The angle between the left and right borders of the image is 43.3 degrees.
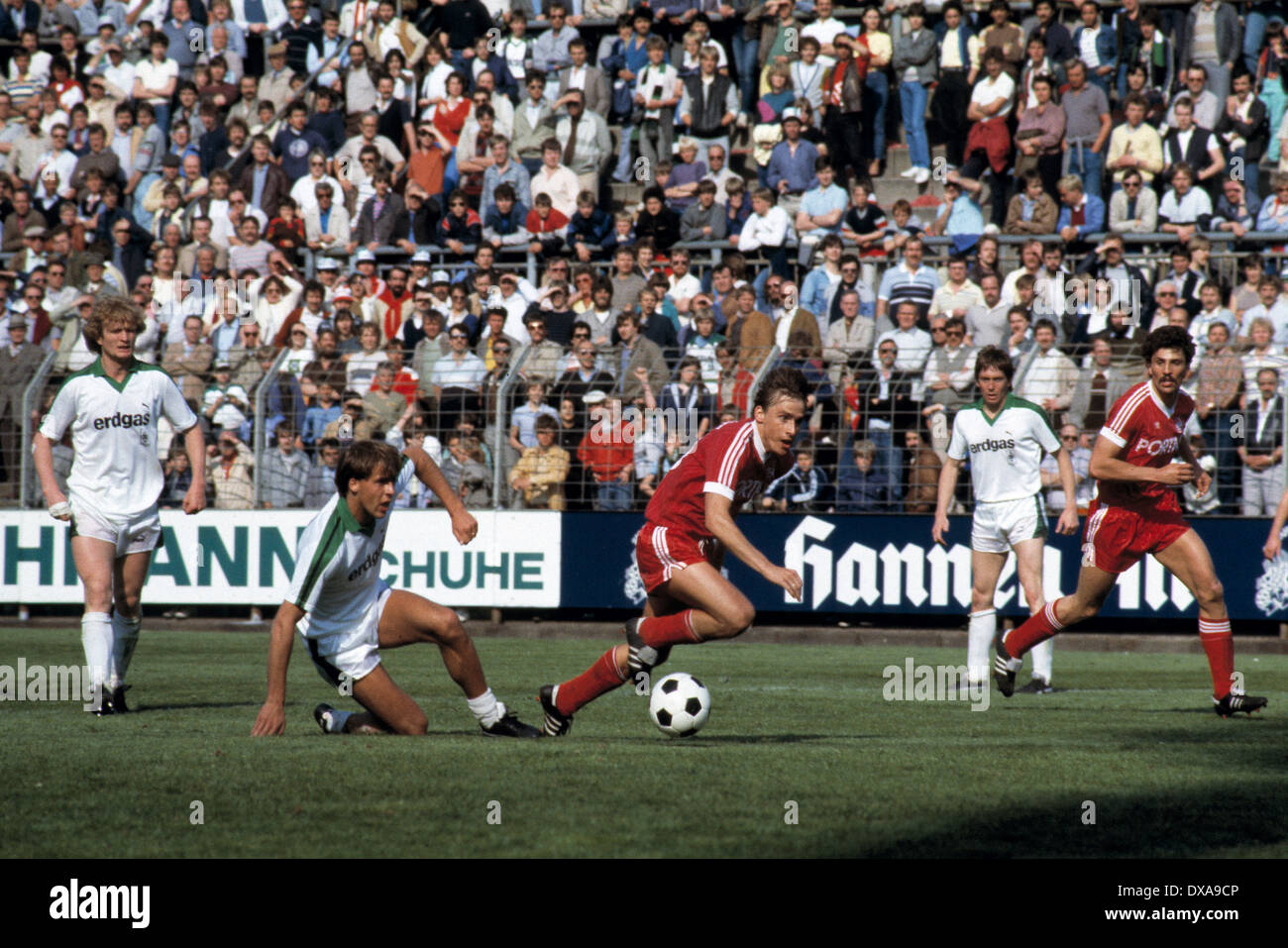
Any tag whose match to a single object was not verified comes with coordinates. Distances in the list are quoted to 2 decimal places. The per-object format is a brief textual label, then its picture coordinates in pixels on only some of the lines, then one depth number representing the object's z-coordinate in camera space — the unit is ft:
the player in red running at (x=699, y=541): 26.21
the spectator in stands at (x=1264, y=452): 52.70
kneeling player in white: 25.38
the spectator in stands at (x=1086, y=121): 64.90
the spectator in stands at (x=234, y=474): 63.67
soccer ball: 26.12
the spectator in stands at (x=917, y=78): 69.62
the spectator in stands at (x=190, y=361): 63.62
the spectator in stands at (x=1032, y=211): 63.41
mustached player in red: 32.71
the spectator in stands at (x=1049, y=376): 54.19
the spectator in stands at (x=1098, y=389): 53.26
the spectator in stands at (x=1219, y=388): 52.70
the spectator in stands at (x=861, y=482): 56.75
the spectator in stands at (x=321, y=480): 62.28
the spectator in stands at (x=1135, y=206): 62.80
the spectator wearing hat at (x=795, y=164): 68.69
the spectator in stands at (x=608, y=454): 58.44
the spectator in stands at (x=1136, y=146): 63.62
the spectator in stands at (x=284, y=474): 63.16
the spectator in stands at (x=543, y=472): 59.82
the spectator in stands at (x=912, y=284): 60.49
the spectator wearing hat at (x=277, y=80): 81.66
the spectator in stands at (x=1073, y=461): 53.42
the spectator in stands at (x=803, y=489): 57.57
